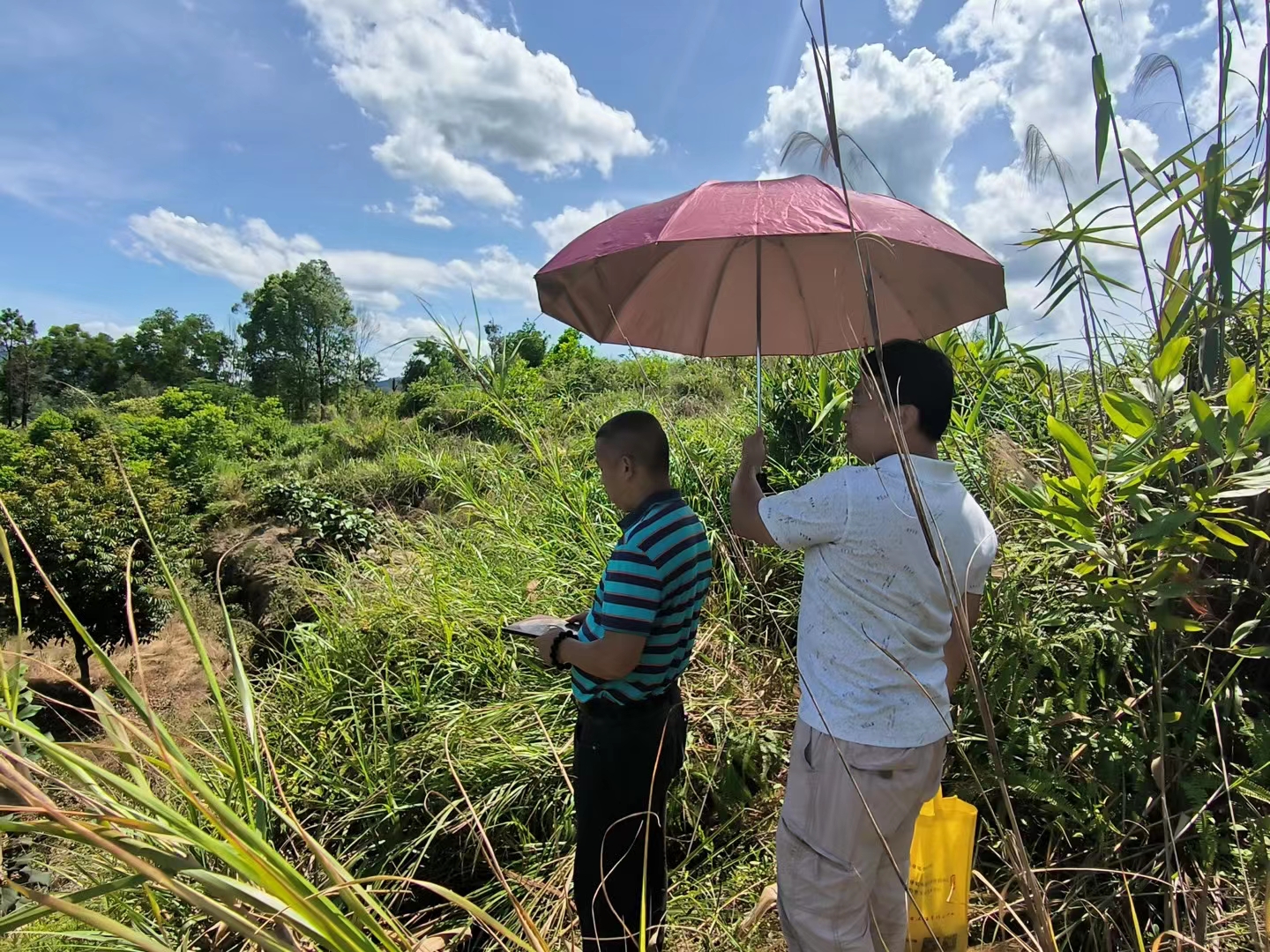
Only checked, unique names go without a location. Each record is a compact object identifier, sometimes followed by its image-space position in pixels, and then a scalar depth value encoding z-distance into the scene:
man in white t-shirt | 1.48
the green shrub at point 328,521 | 8.11
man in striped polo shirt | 1.68
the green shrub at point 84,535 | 7.86
